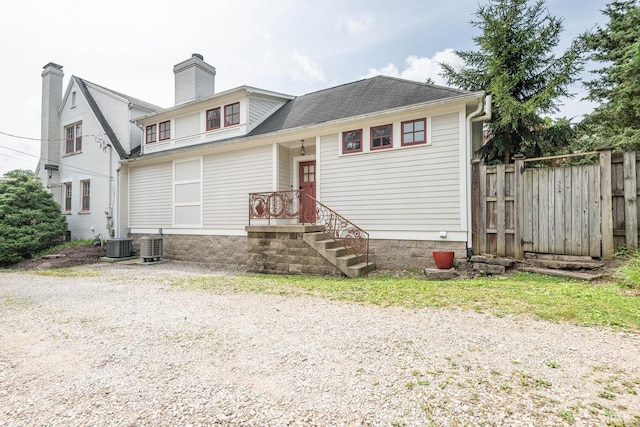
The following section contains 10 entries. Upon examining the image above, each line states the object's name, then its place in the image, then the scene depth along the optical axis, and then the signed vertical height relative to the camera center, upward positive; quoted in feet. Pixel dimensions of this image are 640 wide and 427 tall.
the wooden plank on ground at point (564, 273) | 18.45 -3.72
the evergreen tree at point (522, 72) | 31.99 +16.33
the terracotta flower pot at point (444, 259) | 22.98 -3.29
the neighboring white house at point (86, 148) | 44.86 +11.25
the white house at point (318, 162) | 24.95 +5.80
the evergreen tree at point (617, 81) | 31.45 +16.41
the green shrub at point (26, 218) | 39.06 -0.12
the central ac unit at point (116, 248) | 39.42 -4.13
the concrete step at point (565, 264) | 19.67 -3.26
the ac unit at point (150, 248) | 36.85 -3.93
